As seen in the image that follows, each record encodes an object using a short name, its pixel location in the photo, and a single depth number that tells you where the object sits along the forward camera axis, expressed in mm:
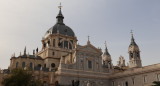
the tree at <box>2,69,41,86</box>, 38475
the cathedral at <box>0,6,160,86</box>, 51750
